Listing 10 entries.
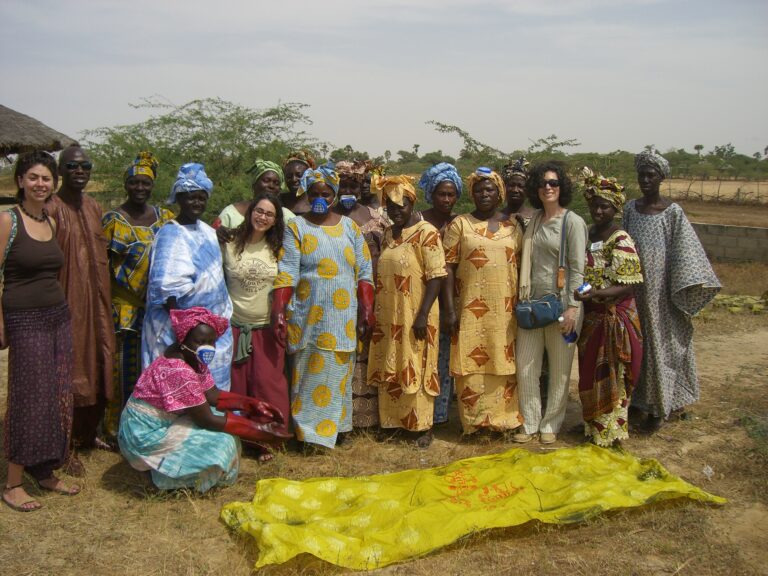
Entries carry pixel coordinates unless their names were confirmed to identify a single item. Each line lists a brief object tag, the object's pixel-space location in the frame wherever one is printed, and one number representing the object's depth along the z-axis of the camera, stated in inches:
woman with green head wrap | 178.9
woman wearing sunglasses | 181.6
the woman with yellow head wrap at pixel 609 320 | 182.7
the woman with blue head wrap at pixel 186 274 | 162.4
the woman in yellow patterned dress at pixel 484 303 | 185.8
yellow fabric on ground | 131.4
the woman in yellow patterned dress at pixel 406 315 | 181.5
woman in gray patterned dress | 192.9
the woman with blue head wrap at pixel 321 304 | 178.7
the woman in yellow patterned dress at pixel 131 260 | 175.9
